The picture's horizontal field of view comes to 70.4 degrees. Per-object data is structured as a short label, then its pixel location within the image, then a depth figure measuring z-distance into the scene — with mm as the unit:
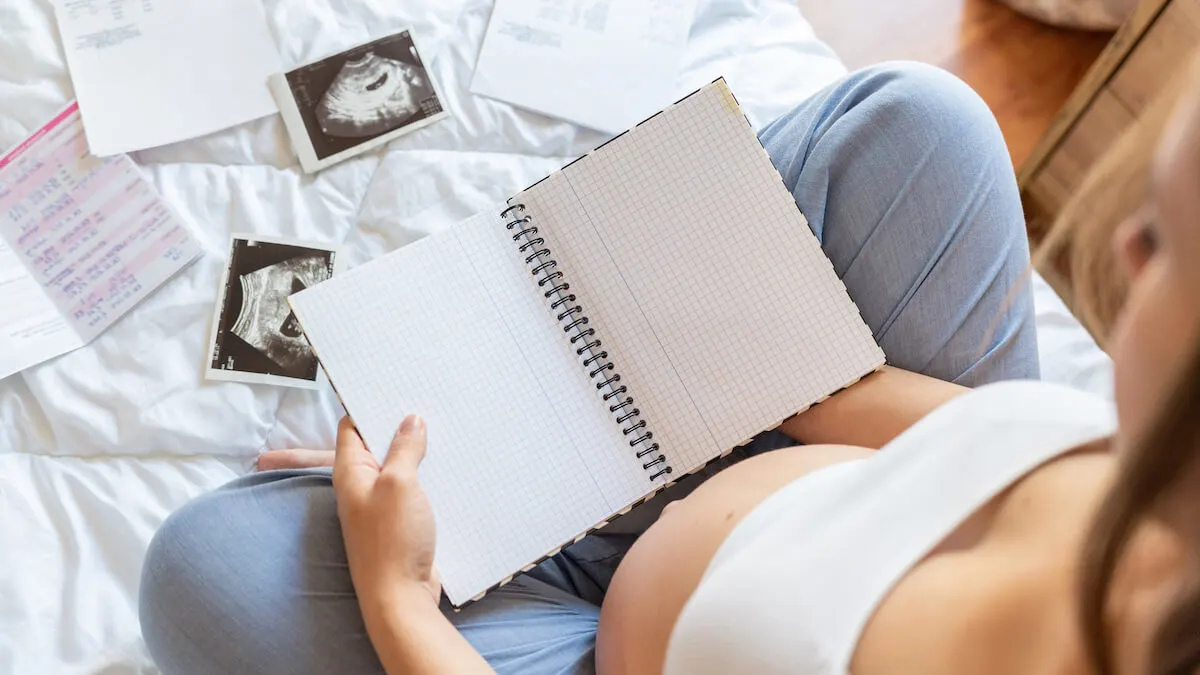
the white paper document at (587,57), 1062
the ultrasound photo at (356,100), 1029
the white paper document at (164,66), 1016
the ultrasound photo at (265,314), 948
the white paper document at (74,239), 971
